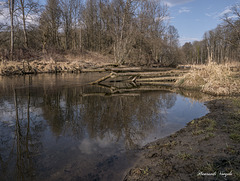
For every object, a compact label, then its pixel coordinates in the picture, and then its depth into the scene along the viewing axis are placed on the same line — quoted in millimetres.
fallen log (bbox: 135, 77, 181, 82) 13836
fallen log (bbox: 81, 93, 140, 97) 8672
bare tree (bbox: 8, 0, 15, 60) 22338
